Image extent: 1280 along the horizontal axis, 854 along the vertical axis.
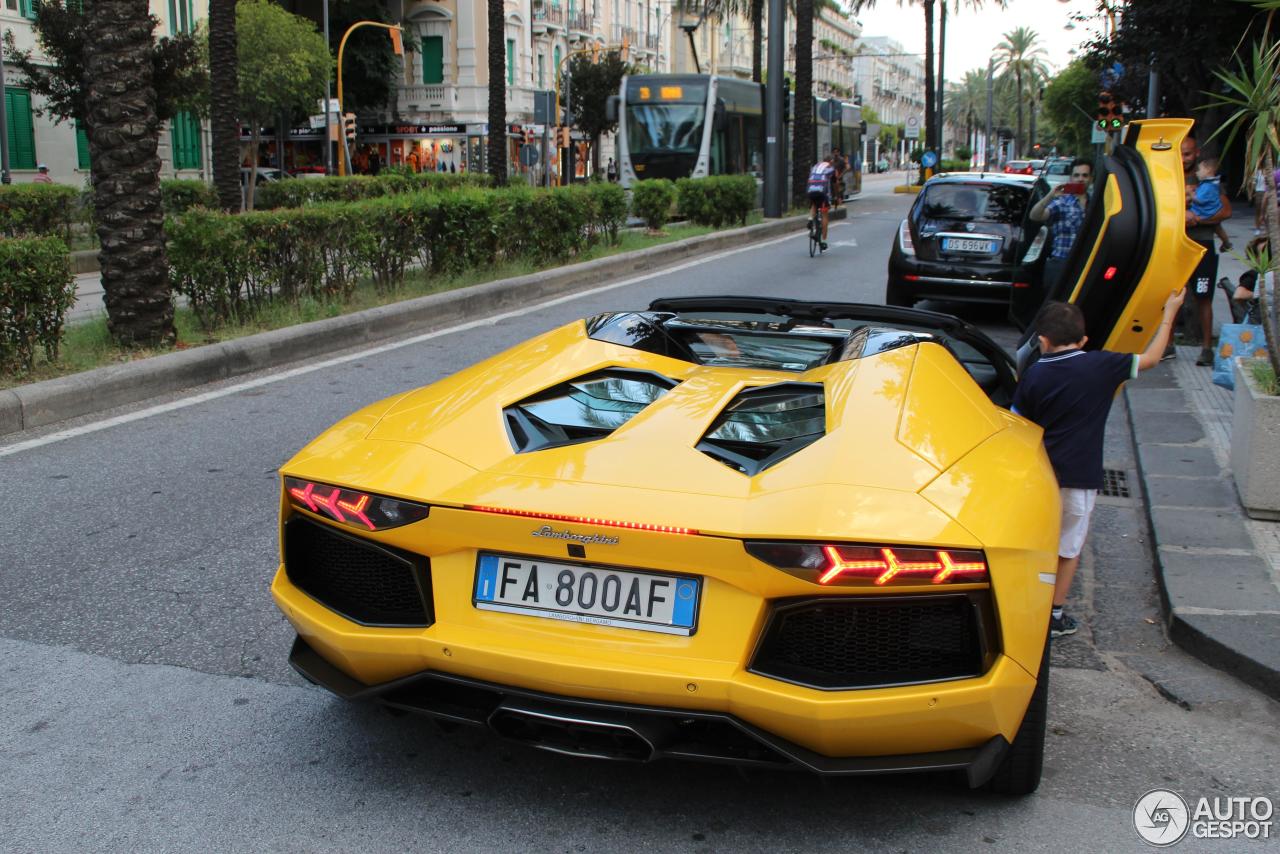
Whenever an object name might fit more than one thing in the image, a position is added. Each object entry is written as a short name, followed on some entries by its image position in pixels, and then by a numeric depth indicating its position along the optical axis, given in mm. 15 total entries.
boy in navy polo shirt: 4273
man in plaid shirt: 10102
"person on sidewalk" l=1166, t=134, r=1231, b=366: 9648
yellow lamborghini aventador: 2762
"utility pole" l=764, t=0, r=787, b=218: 27812
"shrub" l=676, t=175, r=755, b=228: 23391
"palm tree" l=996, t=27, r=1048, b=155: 120750
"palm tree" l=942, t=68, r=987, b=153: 155625
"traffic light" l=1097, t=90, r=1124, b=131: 23078
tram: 30953
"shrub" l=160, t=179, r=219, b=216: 22938
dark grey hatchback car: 12805
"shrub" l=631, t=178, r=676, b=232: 21578
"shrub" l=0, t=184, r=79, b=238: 18422
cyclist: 19281
